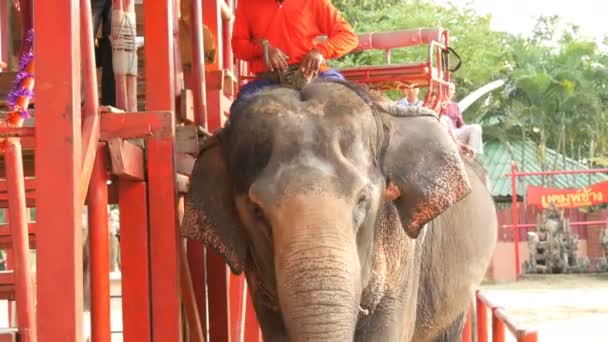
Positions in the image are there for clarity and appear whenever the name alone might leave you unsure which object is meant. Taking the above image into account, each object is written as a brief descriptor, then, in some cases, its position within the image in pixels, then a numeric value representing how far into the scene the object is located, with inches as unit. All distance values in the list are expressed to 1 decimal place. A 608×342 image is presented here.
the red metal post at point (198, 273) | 192.9
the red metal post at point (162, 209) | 165.8
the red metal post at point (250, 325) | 267.4
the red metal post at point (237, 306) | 239.3
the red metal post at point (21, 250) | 153.3
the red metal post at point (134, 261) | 166.6
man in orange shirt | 194.5
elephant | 148.3
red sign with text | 814.5
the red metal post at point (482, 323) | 232.2
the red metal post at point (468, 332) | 310.5
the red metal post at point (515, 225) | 781.9
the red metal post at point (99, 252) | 153.1
